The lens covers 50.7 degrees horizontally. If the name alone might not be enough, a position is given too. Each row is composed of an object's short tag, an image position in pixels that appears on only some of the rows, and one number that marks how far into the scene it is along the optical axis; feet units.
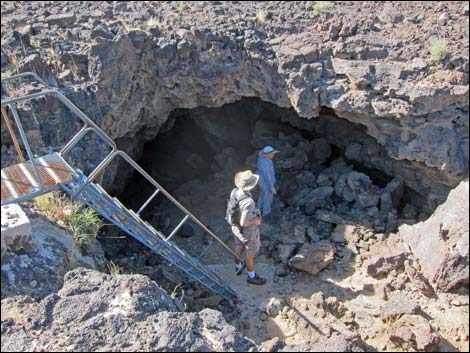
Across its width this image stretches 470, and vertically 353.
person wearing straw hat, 20.96
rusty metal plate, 15.66
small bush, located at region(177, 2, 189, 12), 28.71
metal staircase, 15.58
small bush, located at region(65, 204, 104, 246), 18.93
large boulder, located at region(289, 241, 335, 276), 23.25
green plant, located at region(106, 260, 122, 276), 17.85
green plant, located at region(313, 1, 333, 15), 27.78
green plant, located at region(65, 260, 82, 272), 16.60
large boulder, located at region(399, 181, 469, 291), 20.93
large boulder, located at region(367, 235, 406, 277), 22.89
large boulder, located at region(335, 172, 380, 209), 27.17
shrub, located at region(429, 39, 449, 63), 23.17
